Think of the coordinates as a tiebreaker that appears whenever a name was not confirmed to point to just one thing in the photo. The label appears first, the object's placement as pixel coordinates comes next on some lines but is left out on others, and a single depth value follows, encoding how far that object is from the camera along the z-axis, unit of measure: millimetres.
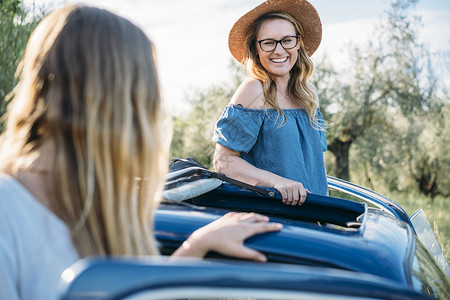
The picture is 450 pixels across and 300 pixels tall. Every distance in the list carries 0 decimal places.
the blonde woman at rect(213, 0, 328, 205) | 2812
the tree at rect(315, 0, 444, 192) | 16250
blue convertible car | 934
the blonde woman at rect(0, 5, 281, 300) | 1205
